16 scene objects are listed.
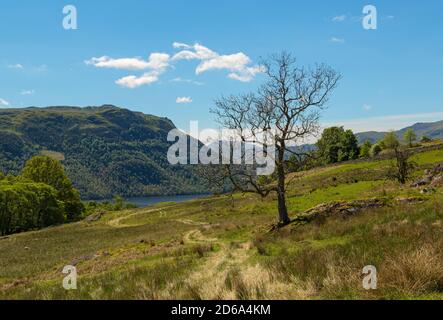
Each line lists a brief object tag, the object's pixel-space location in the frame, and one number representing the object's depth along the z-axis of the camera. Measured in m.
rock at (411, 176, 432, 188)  35.09
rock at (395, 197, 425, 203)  27.23
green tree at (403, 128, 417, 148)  146.05
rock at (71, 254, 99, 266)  28.58
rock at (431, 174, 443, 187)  32.42
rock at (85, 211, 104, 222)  88.56
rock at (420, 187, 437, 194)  29.73
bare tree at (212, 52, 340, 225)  29.86
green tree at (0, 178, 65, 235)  81.31
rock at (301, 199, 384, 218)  28.08
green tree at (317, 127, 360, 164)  113.85
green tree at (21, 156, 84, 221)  100.69
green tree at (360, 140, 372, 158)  125.20
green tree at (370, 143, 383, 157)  122.25
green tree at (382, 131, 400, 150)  119.07
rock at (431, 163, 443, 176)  36.33
